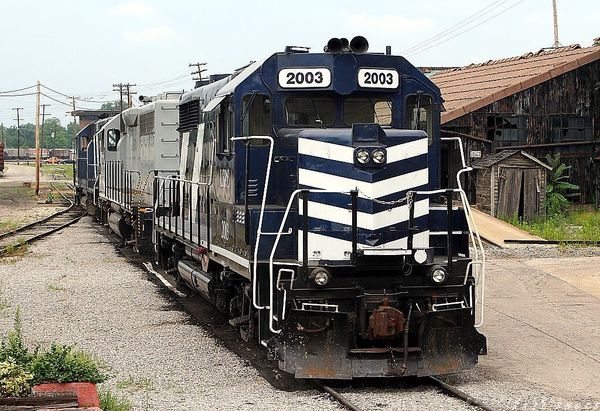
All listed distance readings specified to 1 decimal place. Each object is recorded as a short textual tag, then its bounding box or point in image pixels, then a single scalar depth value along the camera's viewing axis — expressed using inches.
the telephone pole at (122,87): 3146.2
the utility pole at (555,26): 2118.4
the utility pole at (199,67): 2345.5
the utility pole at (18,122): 5285.4
